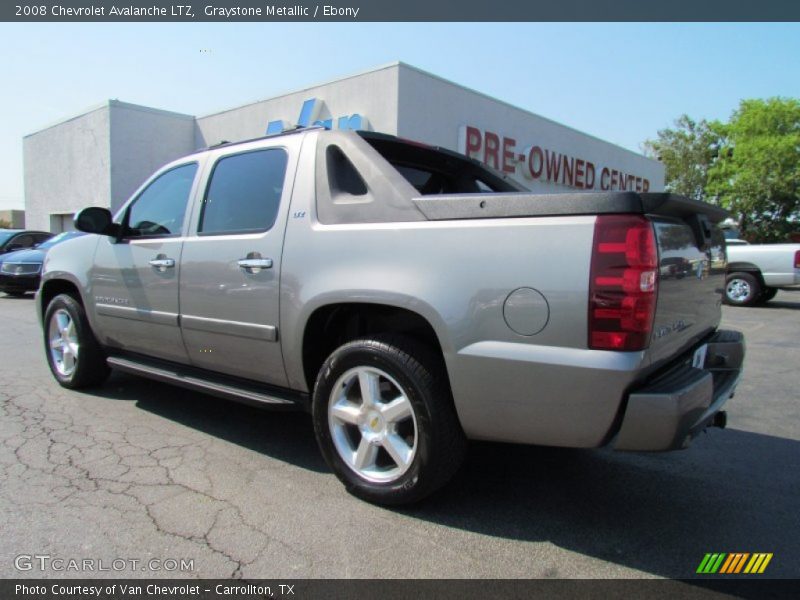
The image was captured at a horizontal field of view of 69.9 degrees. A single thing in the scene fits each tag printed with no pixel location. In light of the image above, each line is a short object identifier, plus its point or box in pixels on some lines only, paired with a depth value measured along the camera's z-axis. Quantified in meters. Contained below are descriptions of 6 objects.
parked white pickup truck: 11.68
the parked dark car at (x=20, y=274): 12.35
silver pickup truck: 2.23
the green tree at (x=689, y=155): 42.56
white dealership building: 14.43
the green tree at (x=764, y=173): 37.66
